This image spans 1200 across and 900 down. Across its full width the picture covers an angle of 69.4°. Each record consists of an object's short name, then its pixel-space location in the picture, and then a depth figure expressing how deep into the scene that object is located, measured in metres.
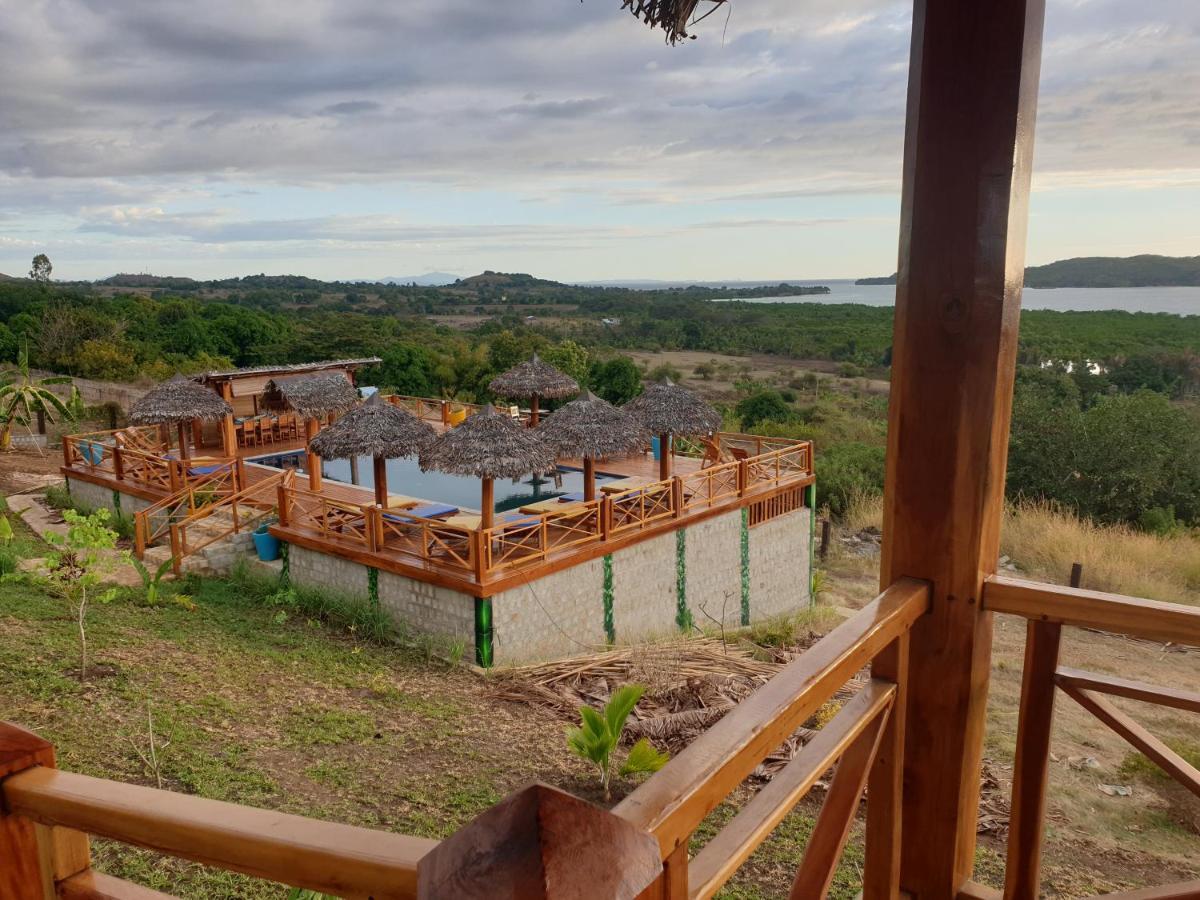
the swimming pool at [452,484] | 12.70
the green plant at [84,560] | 7.27
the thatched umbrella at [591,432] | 10.85
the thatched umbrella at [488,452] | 9.50
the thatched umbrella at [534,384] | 14.54
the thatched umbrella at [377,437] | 10.24
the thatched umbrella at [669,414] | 11.98
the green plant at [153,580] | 9.23
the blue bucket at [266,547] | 10.70
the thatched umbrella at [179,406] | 12.61
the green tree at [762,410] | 24.70
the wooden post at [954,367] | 1.63
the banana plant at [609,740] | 5.93
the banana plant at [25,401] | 16.50
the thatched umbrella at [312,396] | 13.82
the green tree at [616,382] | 23.39
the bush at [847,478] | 18.98
